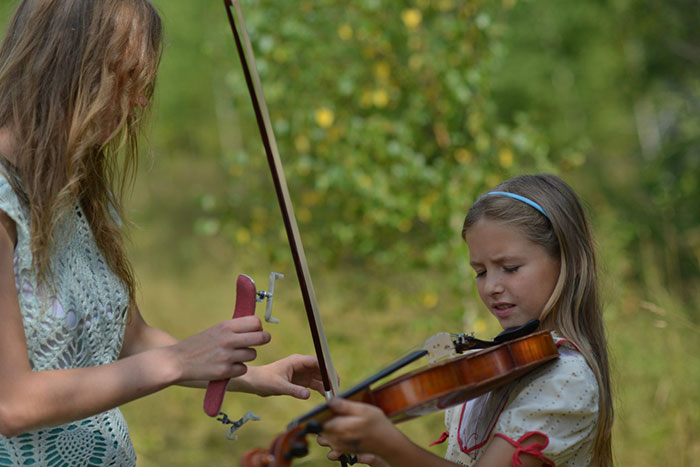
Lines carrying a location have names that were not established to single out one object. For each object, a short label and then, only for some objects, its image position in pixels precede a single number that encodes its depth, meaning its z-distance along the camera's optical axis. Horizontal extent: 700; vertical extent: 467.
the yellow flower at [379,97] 4.71
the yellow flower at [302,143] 4.95
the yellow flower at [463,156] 4.65
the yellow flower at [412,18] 4.51
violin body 1.47
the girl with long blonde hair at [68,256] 1.72
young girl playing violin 1.90
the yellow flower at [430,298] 4.73
